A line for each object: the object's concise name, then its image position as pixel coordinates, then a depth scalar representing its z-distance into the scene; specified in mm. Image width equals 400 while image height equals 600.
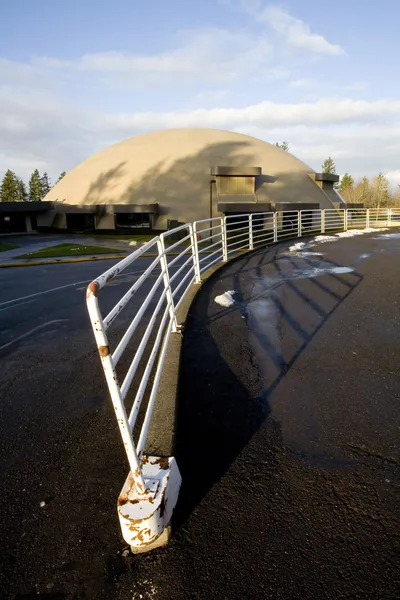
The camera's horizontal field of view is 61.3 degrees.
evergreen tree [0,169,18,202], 91150
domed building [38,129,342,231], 35500
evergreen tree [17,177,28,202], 107369
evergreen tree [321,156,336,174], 116625
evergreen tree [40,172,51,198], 121250
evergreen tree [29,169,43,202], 110625
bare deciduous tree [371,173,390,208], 86125
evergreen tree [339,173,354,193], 110350
